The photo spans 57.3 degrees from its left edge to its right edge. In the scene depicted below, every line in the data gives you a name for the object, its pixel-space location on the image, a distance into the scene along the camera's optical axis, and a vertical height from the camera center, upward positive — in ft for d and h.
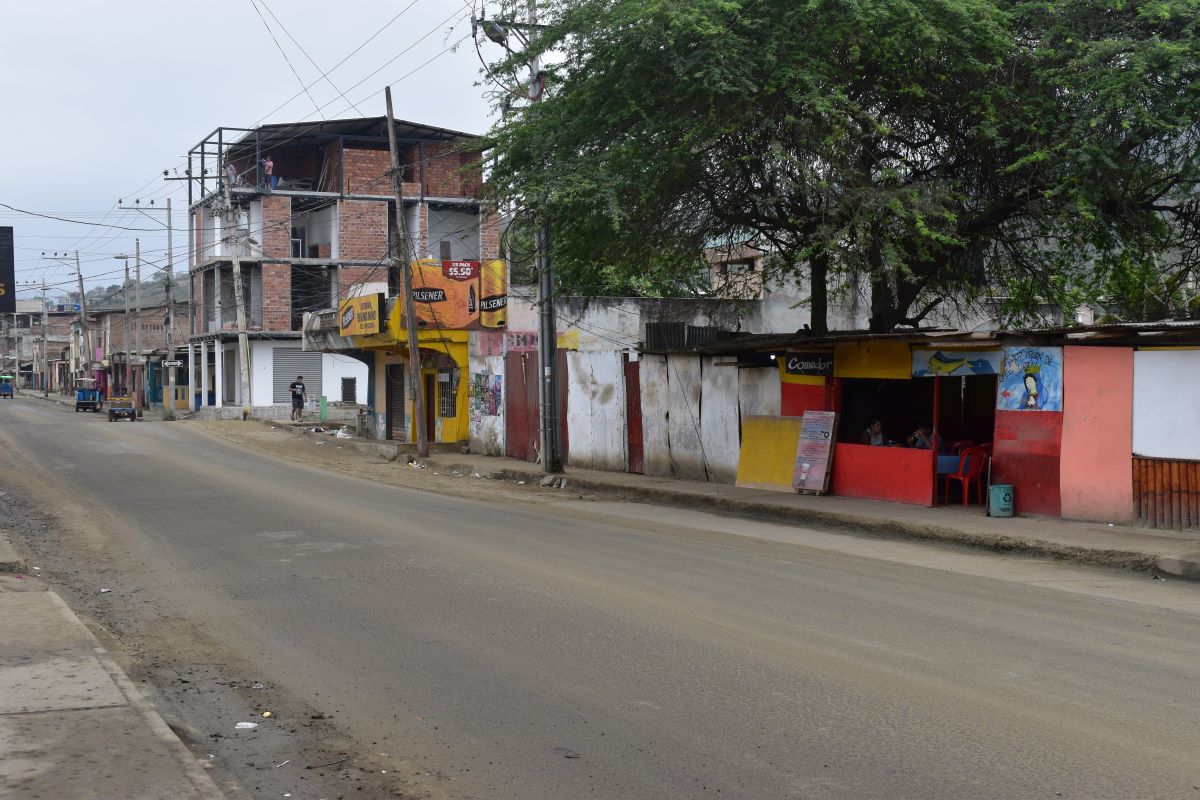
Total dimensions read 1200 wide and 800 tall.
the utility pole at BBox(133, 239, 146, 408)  217.15 +20.09
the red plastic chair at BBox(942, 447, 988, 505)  58.29 -5.06
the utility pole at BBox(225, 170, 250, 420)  168.04 +9.39
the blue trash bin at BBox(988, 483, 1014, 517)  53.01 -6.21
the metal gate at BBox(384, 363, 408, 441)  127.75 -2.84
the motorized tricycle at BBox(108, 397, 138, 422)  179.55 -4.77
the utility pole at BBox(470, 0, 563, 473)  73.31 +4.18
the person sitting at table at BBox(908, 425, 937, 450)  59.57 -3.62
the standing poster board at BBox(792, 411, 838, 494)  63.57 -4.68
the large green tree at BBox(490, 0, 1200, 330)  53.47 +12.95
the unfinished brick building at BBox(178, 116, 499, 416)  198.59 +27.96
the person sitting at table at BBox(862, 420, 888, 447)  62.44 -3.53
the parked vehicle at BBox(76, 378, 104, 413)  217.77 -3.41
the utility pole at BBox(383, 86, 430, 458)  95.86 +5.94
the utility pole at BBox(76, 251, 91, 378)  260.56 +9.87
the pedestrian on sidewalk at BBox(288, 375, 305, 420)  161.38 -2.87
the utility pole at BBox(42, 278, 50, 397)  328.00 +7.55
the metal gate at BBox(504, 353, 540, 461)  94.73 -2.60
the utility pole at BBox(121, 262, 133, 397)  218.96 +13.51
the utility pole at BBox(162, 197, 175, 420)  194.02 +6.45
